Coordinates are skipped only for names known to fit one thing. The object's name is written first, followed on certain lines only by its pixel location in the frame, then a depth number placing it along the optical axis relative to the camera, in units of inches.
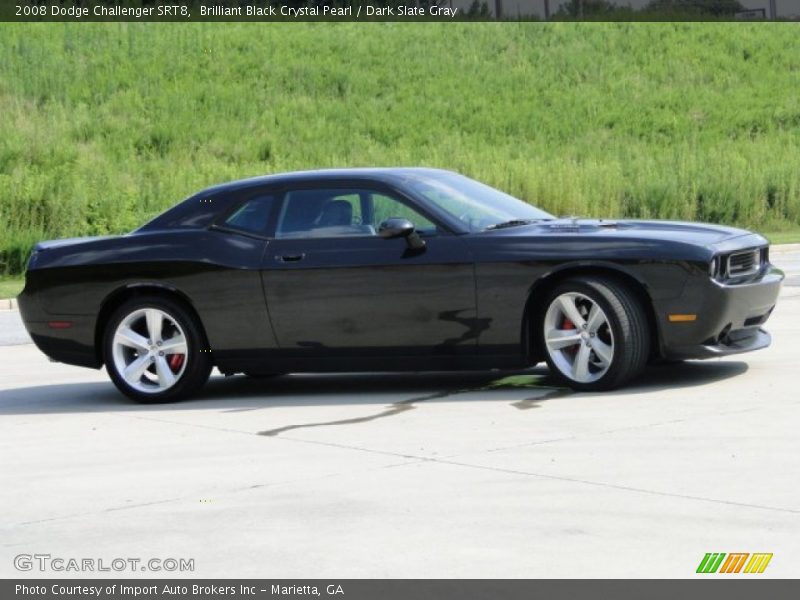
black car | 388.5
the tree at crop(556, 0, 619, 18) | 2596.0
